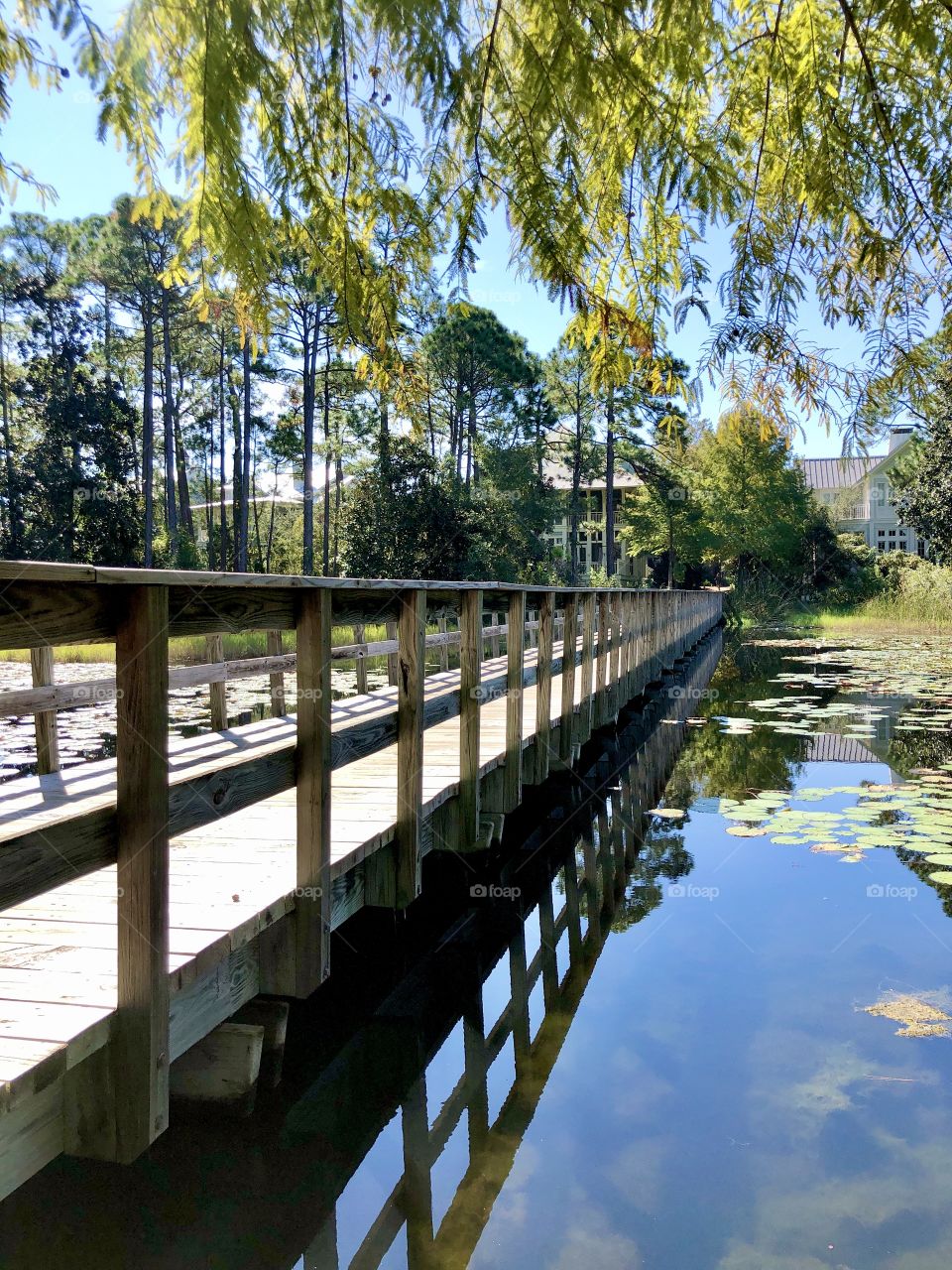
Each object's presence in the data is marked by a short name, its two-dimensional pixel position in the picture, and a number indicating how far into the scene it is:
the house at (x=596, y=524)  43.89
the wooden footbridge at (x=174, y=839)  2.07
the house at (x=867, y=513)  54.03
